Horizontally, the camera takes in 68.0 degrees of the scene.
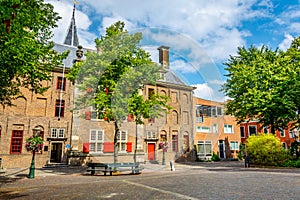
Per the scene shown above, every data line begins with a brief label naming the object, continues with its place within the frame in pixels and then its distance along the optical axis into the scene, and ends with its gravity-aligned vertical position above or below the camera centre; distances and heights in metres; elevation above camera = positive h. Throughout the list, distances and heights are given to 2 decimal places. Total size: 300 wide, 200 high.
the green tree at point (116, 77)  14.53 +4.31
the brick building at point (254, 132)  37.50 +1.56
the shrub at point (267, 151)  18.33 -0.76
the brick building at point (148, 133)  23.45 +0.89
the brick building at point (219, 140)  29.30 +0.32
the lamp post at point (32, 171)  13.89 -1.94
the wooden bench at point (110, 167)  15.21 -1.84
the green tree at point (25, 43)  8.64 +4.26
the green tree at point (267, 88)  18.16 +4.60
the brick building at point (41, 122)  20.33 +1.65
